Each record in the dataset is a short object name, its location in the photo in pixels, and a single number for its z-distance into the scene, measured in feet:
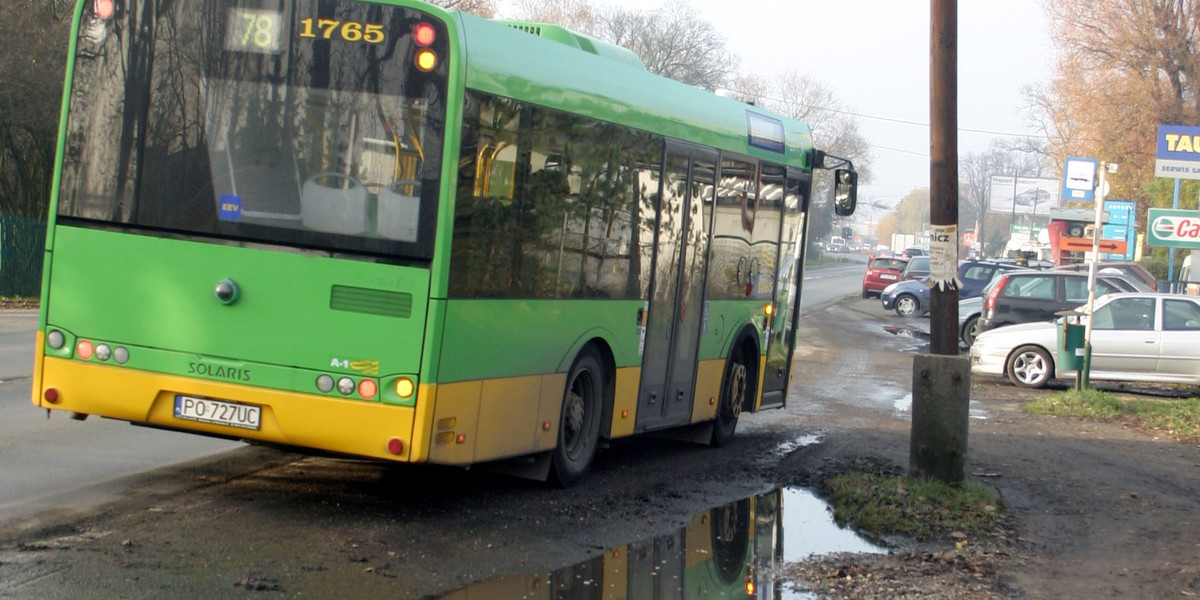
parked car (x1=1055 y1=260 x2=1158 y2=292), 100.07
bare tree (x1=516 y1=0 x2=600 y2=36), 242.99
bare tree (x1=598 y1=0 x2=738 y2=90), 277.03
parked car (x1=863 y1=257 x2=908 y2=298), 165.58
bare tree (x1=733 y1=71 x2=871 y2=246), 294.66
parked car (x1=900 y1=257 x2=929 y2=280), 154.61
